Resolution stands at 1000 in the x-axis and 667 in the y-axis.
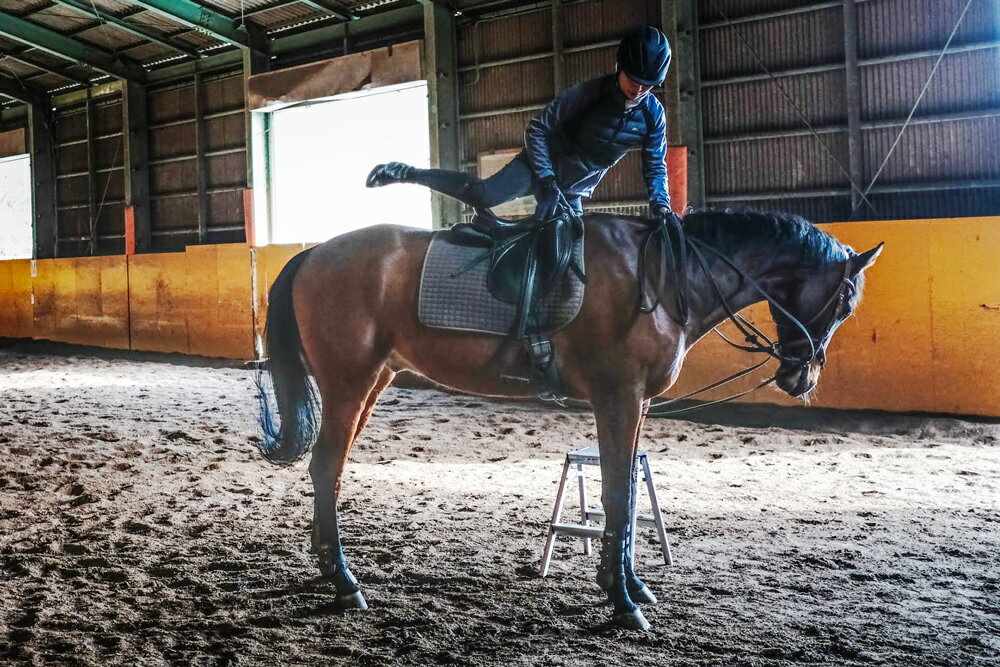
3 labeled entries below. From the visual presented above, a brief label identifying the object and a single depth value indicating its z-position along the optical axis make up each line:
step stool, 3.77
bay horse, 3.38
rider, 3.48
